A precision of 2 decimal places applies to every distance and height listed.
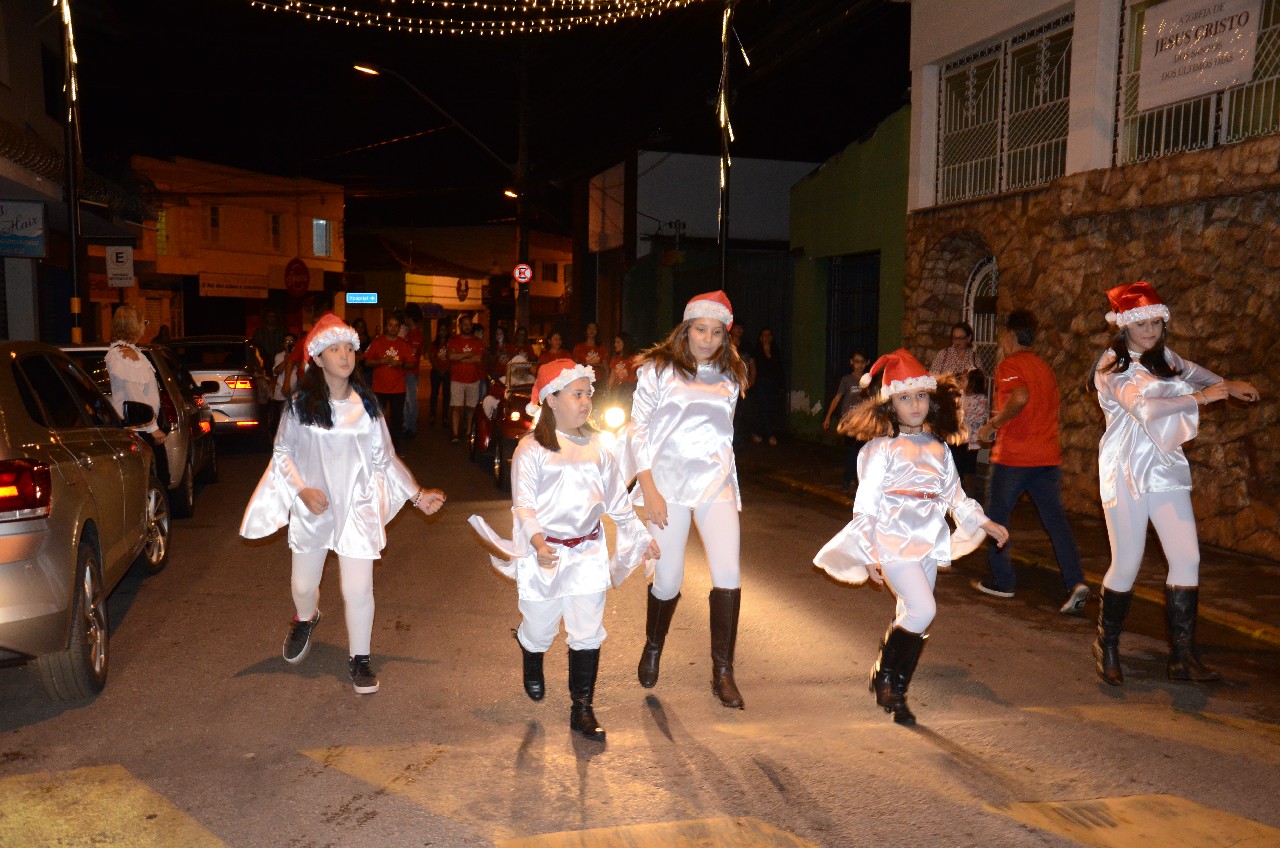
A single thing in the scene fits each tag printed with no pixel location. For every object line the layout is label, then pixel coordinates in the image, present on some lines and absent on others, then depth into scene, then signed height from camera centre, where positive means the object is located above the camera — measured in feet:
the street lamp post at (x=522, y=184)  90.04 +11.59
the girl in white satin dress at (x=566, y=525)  15.58 -2.87
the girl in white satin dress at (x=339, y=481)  17.49 -2.64
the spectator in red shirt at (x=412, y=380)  55.23 -3.12
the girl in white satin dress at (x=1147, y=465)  18.12 -2.13
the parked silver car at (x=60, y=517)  15.26 -3.19
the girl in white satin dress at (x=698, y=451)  16.96 -1.93
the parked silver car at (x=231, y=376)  50.11 -2.76
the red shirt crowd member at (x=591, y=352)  49.57 -1.29
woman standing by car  29.73 -1.36
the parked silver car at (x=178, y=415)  33.14 -3.12
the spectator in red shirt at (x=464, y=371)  55.47 -2.58
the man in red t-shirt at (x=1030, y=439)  23.91 -2.32
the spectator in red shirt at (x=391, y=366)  50.01 -2.18
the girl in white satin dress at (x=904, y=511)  16.06 -2.65
